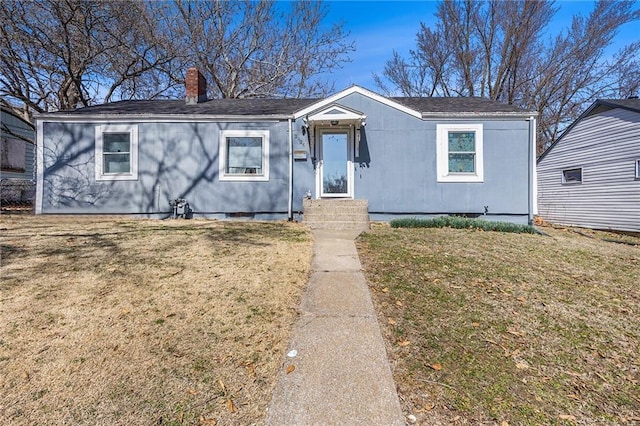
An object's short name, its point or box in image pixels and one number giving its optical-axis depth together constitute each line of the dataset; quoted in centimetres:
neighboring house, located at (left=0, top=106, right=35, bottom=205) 1399
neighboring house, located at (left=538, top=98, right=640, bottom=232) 1038
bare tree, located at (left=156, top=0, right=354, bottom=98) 1749
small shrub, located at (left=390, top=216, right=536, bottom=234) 771
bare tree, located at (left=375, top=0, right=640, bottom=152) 1878
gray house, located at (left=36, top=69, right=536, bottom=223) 889
